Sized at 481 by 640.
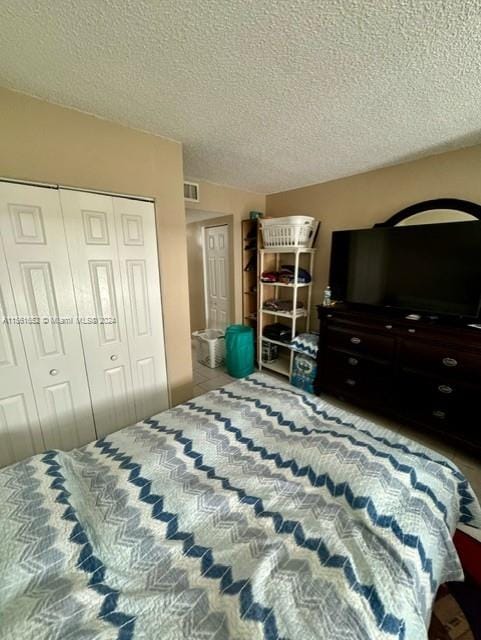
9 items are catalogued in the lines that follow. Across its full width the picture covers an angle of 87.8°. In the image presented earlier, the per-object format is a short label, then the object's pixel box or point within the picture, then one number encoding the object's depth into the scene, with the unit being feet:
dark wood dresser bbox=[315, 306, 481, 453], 5.87
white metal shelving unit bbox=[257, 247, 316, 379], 9.25
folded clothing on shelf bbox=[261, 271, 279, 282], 10.04
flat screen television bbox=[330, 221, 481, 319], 6.13
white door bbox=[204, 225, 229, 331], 11.91
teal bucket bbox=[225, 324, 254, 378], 10.19
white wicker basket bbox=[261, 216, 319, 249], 8.67
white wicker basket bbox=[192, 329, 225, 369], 11.48
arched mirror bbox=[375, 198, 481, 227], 6.55
